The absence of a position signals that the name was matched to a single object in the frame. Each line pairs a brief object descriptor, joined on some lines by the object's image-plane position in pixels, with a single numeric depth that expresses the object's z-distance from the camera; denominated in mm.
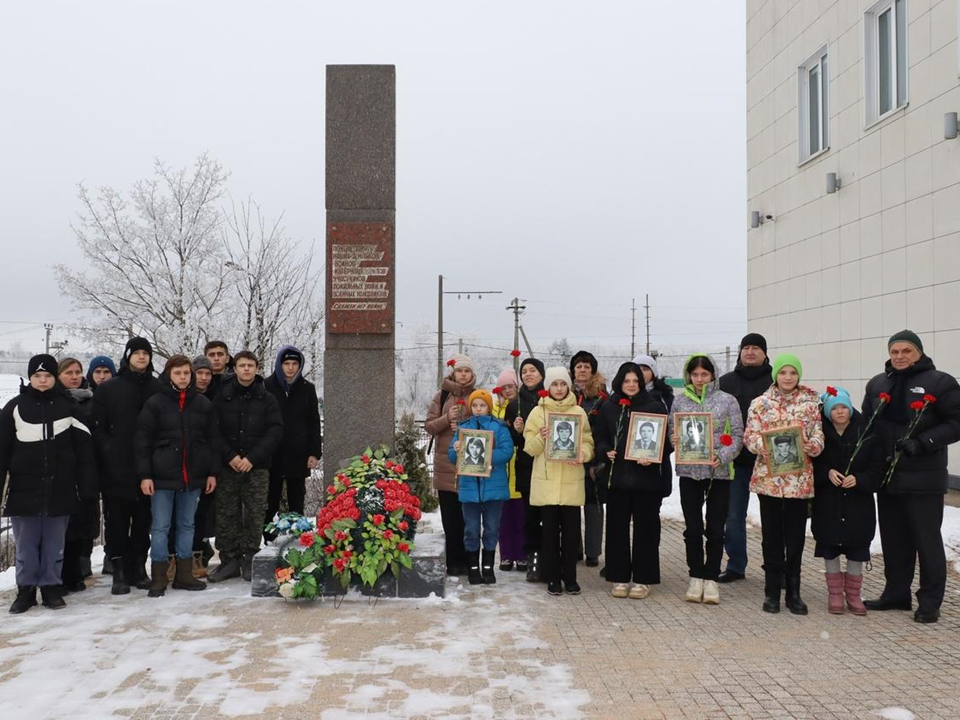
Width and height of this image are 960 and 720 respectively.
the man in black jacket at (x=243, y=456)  6613
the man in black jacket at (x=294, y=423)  7172
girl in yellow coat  6289
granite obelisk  7562
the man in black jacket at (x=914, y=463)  5504
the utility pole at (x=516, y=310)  39072
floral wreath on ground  5984
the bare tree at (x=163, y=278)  15859
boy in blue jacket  6454
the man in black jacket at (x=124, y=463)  6328
